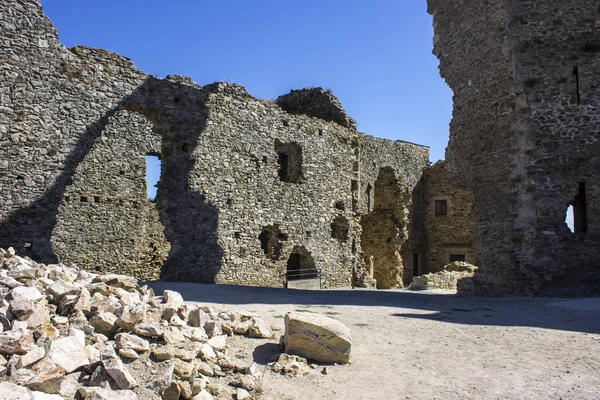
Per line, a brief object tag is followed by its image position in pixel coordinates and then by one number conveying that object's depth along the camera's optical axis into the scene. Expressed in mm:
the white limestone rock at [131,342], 4469
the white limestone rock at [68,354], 3875
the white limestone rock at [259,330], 5730
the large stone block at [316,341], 5145
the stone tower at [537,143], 10883
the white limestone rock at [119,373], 3848
